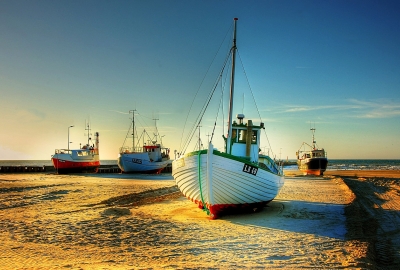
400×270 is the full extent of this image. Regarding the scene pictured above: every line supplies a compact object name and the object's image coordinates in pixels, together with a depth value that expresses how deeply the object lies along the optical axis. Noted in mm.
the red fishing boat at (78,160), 54688
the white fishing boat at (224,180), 12508
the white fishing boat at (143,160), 54125
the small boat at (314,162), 50469
